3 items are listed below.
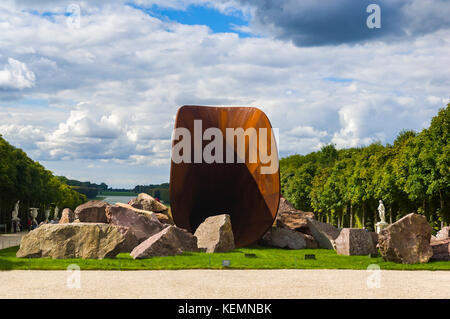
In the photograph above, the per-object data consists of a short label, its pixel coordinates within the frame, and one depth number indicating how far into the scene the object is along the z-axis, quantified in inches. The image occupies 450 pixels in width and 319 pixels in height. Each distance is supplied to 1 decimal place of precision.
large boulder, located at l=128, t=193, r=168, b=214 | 1023.6
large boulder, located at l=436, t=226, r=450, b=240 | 866.1
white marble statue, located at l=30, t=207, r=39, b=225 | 1667.6
